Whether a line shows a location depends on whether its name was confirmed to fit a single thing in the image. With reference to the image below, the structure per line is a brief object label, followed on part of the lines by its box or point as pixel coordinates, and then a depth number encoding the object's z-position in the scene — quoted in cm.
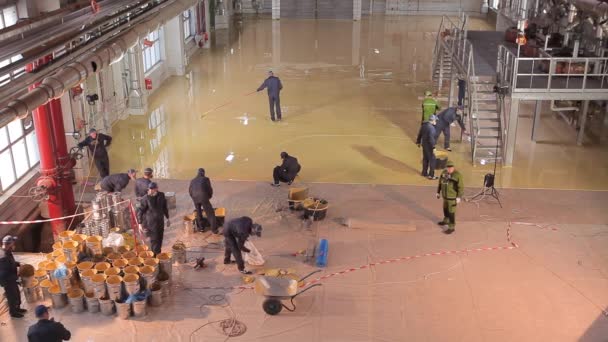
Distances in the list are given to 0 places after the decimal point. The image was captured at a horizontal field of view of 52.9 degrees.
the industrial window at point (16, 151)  1304
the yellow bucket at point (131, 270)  1074
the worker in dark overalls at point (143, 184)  1288
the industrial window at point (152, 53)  2369
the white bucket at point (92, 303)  1044
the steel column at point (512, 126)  1655
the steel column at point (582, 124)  1797
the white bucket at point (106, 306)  1038
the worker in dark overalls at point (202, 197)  1276
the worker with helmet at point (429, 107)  1789
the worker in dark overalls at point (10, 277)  994
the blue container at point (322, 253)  1199
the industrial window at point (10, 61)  959
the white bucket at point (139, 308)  1033
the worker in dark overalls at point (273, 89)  2003
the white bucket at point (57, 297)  1055
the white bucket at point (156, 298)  1064
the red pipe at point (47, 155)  1249
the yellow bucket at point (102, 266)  1072
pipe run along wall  848
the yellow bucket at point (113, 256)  1106
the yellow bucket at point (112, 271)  1064
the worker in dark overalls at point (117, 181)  1332
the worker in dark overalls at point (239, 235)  1126
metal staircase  1731
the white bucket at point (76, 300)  1043
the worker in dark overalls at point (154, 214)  1168
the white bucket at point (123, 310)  1030
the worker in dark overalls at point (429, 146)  1578
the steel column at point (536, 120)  1879
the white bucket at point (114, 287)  1028
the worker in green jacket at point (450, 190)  1278
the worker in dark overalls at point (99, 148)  1464
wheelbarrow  1040
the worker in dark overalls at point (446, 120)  1753
